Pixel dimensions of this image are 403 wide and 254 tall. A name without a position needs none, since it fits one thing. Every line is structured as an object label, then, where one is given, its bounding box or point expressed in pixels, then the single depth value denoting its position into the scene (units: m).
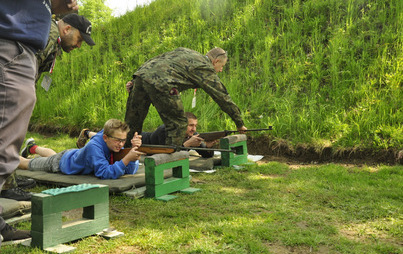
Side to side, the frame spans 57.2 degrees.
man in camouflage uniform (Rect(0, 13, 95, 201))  3.67
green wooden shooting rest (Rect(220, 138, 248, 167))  5.54
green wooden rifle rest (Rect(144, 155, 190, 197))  3.86
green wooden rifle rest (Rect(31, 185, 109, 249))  2.47
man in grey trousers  1.63
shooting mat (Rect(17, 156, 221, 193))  3.98
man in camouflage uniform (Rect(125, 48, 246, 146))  4.89
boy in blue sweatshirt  4.09
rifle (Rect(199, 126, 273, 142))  5.88
